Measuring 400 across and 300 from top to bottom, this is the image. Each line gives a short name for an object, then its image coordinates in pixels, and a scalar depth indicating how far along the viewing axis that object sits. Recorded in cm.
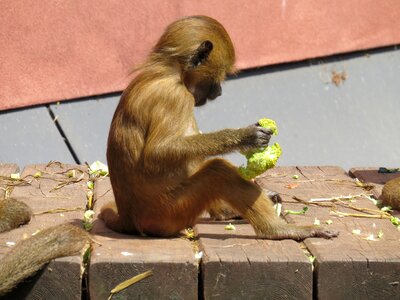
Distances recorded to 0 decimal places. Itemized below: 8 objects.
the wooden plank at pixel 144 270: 1119
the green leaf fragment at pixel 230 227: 1311
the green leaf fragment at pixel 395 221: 1348
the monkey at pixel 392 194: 1407
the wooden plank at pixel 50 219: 1123
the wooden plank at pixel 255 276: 1128
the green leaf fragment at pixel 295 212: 1378
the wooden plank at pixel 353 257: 1137
